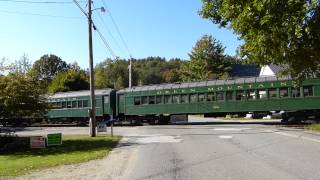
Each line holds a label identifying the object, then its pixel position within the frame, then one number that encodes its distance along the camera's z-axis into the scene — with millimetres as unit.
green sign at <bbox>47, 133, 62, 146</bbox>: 14021
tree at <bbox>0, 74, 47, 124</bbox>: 14863
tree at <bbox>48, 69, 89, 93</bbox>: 46558
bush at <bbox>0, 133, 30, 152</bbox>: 13905
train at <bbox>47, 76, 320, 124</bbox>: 20561
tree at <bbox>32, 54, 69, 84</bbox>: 77922
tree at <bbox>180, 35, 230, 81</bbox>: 50705
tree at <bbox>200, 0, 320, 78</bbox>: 11265
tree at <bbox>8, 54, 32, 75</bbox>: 16844
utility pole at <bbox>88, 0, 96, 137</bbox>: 17662
